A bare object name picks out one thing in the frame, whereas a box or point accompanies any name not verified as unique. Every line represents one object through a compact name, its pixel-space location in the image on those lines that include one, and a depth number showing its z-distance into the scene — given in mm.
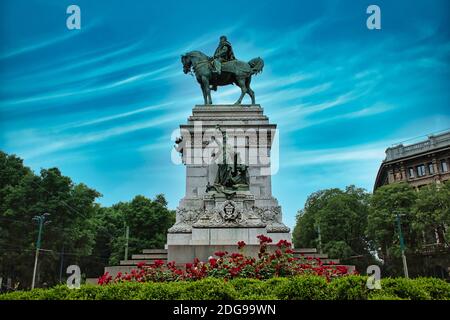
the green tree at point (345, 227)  47469
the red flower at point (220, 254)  12352
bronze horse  22609
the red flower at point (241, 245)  13055
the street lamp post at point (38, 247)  32875
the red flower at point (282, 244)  13295
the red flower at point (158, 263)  12552
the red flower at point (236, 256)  12297
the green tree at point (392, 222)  39281
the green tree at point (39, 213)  36938
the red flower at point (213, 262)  12227
